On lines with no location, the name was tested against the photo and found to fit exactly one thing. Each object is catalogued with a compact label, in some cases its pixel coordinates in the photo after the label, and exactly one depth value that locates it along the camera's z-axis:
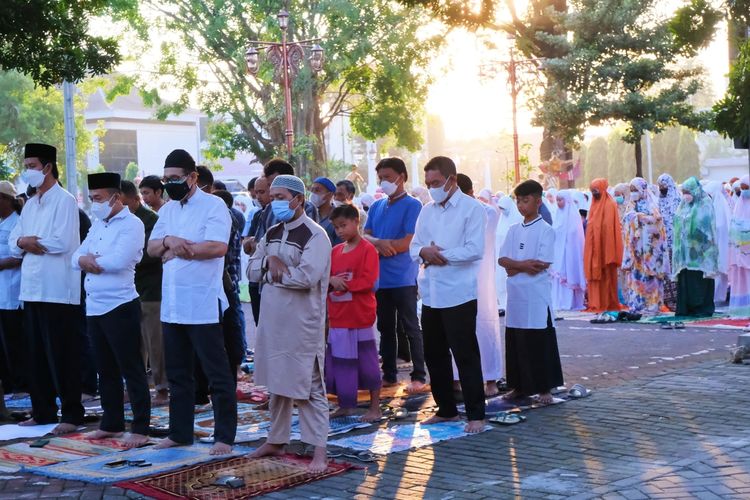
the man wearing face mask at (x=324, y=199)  10.21
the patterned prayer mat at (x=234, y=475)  6.71
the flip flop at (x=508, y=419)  8.72
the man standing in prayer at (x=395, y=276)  10.48
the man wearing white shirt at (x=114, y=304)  8.40
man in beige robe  7.34
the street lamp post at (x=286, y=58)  26.38
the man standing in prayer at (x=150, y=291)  10.33
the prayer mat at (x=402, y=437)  7.97
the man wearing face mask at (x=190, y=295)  7.88
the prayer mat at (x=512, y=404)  9.35
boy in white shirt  9.46
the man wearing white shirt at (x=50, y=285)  9.09
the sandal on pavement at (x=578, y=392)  9.76
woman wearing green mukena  16.58
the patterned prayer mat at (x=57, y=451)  7.84
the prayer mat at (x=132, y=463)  7.24
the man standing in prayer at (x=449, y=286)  8.56
